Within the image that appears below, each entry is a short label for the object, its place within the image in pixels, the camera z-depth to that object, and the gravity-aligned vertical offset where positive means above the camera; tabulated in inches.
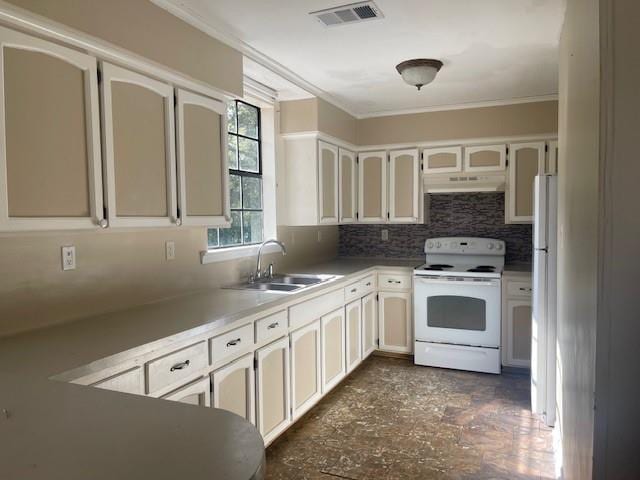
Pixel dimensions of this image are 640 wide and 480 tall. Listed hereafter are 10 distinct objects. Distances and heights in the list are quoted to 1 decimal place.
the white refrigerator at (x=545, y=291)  116.5 -18.3
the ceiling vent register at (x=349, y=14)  92.4 +42.1
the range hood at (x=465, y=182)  169.5 +13.9
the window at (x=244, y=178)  136.6 +13.5
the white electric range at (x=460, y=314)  157.4 -32.1
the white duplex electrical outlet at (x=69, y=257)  80.0 -5.5
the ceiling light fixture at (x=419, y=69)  123.8 +40.2
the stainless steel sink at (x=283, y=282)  123.8 -16.9
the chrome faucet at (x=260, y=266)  135.7 -12.5
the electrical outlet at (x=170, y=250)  104.2 -5.8
